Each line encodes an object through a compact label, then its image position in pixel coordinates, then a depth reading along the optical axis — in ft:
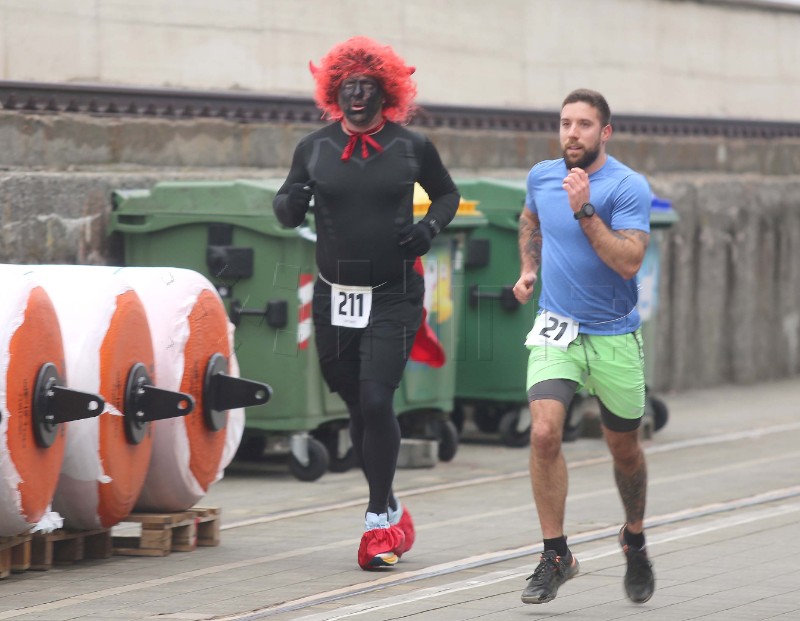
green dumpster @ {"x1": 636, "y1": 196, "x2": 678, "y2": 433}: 85.66
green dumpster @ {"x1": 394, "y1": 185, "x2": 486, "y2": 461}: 75.41
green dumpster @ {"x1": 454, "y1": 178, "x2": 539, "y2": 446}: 81.46
